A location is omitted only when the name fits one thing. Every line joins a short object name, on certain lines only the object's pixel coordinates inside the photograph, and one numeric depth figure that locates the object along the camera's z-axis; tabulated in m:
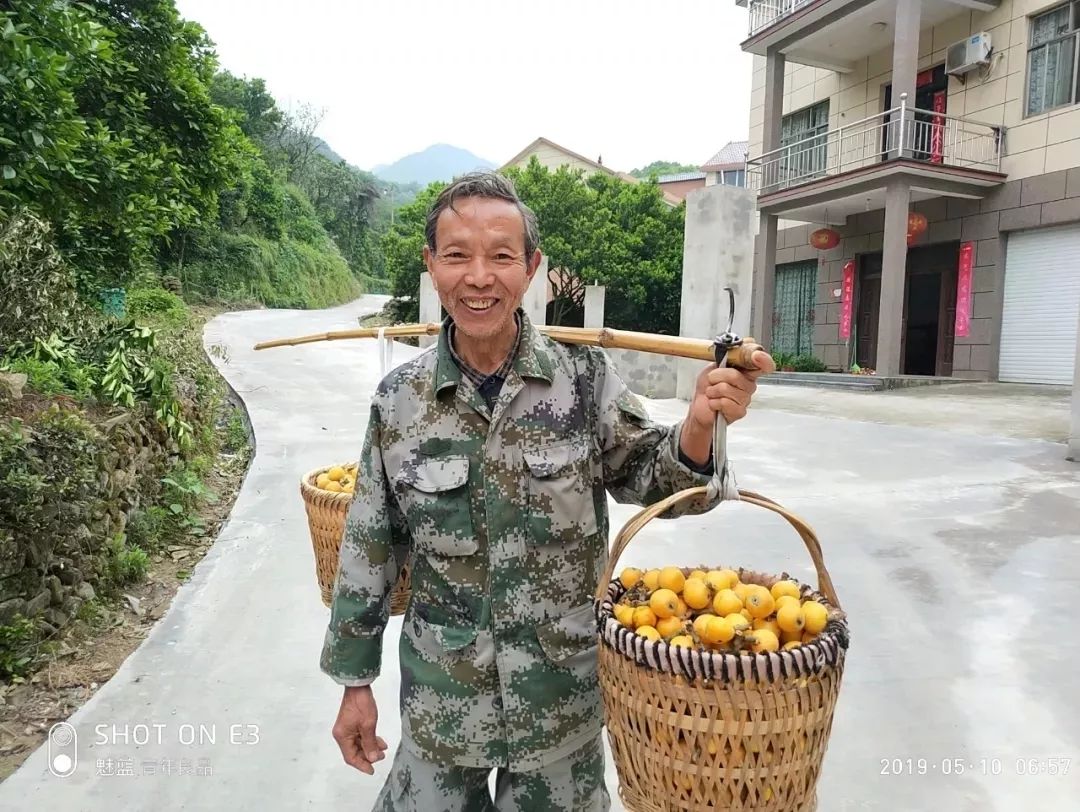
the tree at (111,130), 3.56
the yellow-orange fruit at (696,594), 1.47
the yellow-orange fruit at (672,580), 1.53
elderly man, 1.46
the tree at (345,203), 36.81
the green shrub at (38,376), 4.24
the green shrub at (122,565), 3.80
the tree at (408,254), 18.80
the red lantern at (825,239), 14.72
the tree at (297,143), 35.09
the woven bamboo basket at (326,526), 2.26
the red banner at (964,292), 12.72
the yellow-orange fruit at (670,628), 1.39
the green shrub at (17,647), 2.99
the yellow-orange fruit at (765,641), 1.32
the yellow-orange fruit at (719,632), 1.34
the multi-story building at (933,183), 11.55
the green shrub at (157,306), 11.95
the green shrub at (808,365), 14.25
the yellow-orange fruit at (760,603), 1.43
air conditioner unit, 12.09
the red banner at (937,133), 12.49
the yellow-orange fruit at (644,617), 1.39
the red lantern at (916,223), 12.78
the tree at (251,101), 26.70
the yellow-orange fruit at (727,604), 1.43
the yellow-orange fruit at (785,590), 1.48
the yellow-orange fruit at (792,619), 1.37
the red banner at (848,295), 14.80
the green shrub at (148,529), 4.38
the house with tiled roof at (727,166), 25.61
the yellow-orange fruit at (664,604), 1.43
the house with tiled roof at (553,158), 27.94
